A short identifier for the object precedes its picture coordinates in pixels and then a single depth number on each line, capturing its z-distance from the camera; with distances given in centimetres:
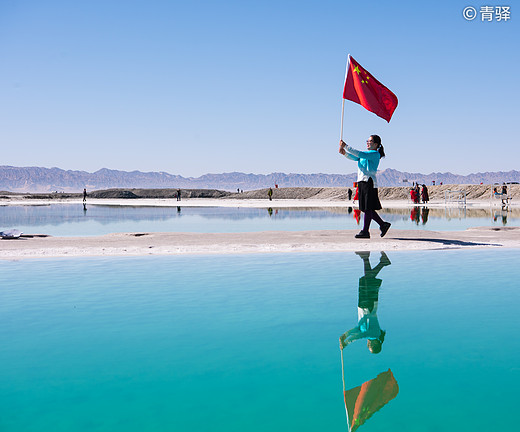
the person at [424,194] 5348
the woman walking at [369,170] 1421
